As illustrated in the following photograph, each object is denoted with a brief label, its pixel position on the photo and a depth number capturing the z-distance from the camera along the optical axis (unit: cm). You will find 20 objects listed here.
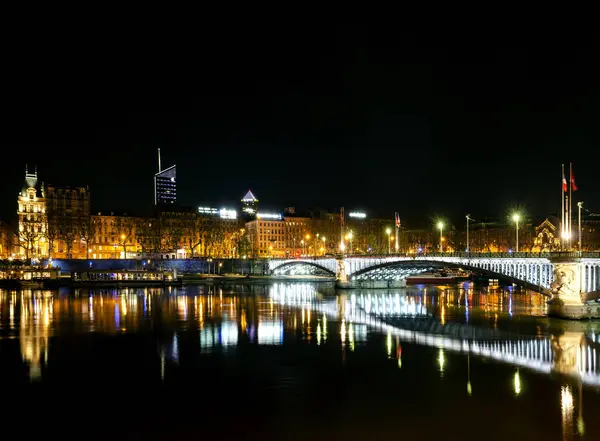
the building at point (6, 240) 16529
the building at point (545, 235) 15412
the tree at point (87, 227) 15526
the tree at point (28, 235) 14275
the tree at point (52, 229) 14675
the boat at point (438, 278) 11650
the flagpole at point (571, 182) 4586
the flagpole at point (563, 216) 4656
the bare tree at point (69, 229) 14875
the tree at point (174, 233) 16225
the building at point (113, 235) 17350
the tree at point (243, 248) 15373
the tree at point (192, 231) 16795
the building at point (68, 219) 15438
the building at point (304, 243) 18600
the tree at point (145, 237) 16275
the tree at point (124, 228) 17546
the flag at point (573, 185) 4645
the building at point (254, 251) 17312
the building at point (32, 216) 15512
